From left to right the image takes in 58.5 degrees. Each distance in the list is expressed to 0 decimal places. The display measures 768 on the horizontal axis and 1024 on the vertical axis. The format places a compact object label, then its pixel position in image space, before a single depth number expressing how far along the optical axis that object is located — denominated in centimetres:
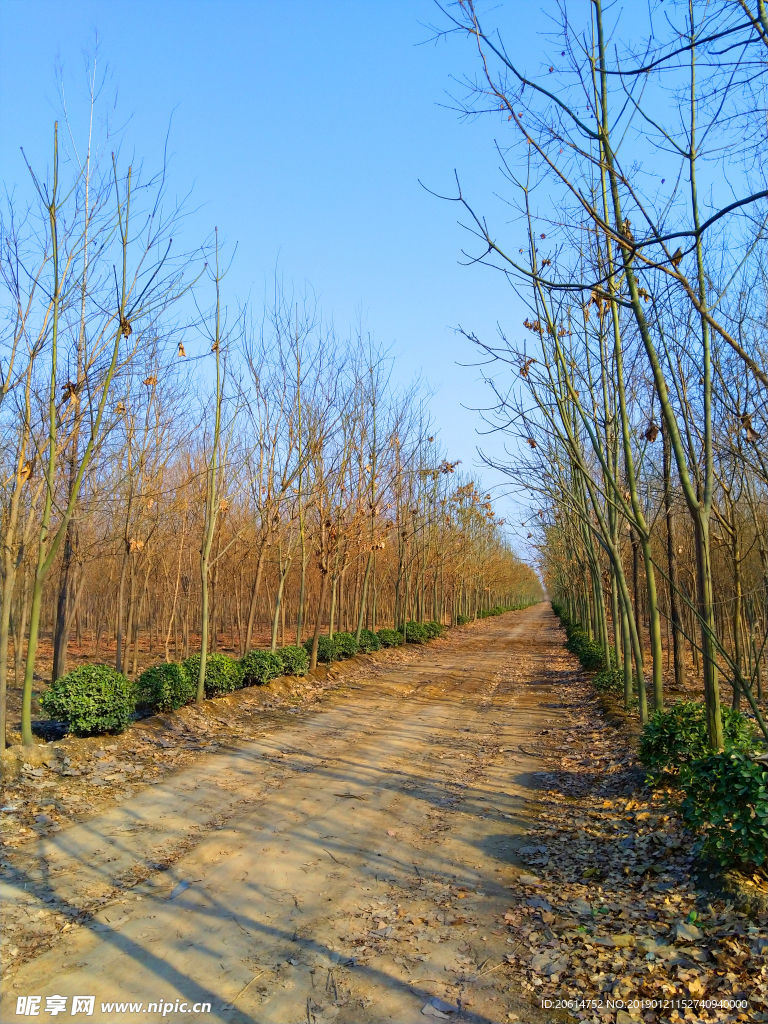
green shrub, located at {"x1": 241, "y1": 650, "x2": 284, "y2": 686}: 1243
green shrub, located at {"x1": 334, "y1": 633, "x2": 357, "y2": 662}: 1770
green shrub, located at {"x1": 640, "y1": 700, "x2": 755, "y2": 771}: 581
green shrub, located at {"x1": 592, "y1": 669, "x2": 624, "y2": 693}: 1229
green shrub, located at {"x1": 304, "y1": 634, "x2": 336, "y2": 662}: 1672
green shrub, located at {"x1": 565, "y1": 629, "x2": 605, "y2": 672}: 1562
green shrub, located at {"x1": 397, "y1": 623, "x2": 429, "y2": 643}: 2555
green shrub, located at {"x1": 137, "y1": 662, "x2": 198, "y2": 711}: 956
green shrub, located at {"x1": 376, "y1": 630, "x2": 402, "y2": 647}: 2228
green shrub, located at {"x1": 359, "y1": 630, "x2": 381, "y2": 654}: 1986
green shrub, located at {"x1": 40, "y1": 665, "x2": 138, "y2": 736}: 782
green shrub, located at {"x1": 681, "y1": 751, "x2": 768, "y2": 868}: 395
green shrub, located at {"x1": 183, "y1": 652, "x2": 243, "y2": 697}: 1083
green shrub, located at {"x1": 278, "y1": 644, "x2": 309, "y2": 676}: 1385
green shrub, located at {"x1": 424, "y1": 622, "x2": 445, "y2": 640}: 2822
